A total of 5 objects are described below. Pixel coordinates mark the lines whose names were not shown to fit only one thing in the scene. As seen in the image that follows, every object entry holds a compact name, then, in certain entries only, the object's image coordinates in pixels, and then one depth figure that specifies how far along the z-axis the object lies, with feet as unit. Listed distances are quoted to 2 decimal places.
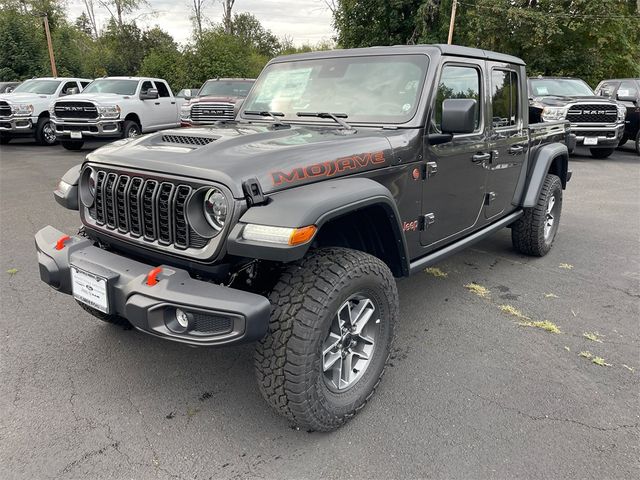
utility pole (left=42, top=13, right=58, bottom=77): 79.00
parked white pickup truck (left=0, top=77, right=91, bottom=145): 44.16
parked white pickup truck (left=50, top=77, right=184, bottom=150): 40.83
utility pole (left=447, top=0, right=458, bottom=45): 72.79
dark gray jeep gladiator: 7.08
